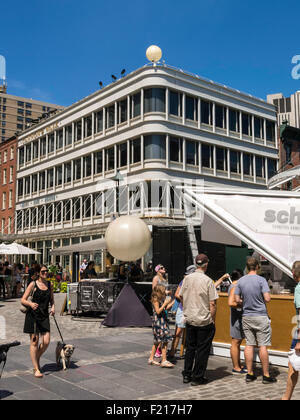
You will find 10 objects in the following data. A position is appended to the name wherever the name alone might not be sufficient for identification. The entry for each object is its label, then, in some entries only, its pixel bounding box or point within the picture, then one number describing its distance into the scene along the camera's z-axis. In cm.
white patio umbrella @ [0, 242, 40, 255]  2578
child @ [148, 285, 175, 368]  788
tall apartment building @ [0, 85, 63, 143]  12331
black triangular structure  1306
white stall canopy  911
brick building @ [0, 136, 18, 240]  5338
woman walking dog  723
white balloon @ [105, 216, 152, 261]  1331
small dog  771
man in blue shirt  681
